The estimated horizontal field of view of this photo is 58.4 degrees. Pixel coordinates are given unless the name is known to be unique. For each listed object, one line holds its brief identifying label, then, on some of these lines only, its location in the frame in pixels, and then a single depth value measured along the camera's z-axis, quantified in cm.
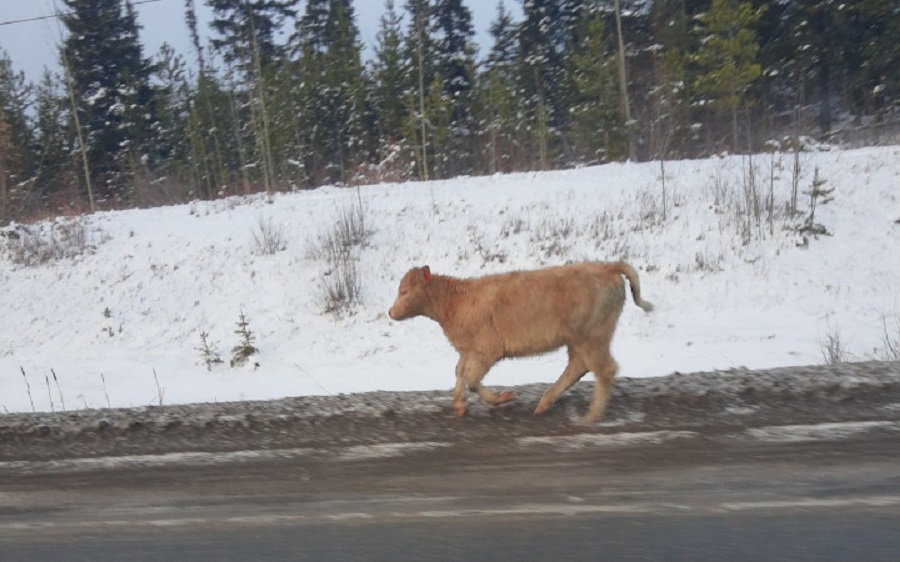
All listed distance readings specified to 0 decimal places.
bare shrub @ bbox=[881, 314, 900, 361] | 1042
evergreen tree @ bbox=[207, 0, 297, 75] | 4350
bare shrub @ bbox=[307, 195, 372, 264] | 1845
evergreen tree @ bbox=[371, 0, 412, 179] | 4238
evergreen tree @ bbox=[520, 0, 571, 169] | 4500
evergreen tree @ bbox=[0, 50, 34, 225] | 4066
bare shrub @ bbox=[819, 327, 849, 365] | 1037
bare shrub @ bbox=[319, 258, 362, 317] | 1698
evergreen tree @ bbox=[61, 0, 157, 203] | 4169
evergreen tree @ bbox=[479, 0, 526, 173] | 3041
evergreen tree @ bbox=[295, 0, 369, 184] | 4469
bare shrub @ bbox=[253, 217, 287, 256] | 1939
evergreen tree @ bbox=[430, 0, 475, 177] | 3988
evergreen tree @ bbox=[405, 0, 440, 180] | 3569
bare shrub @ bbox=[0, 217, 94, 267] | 2075
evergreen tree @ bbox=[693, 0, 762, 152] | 3253
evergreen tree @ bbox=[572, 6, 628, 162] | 3463
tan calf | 645
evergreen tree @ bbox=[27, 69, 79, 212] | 4297
